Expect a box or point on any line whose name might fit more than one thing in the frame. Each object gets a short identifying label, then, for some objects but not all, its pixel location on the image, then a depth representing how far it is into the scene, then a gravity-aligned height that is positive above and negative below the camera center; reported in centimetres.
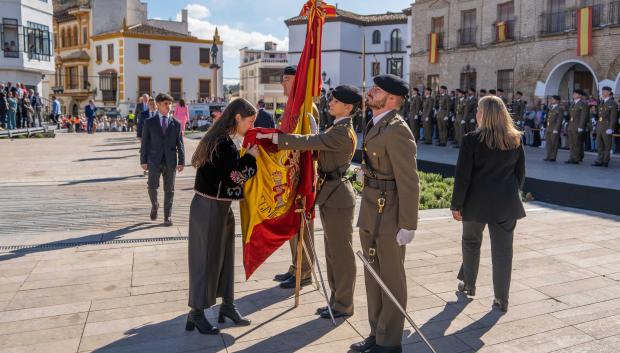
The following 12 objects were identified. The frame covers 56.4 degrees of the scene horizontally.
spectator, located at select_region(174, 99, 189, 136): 1560 +26
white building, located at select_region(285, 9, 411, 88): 5347 +747
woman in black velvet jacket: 453 -59
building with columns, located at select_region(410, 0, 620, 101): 2345 +370
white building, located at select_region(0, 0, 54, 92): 3344 +468
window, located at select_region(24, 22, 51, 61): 3450 +482
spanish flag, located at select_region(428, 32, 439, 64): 3228 +426
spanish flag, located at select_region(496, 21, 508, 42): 2797 +455
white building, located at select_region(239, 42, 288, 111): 7444 +640
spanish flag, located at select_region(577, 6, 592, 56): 2355 +385
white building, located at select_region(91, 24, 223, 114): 5281 +526
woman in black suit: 519 -52
